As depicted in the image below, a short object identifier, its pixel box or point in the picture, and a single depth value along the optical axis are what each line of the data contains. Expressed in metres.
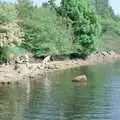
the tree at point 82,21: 62.34
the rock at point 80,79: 40.02
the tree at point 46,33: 49.90
